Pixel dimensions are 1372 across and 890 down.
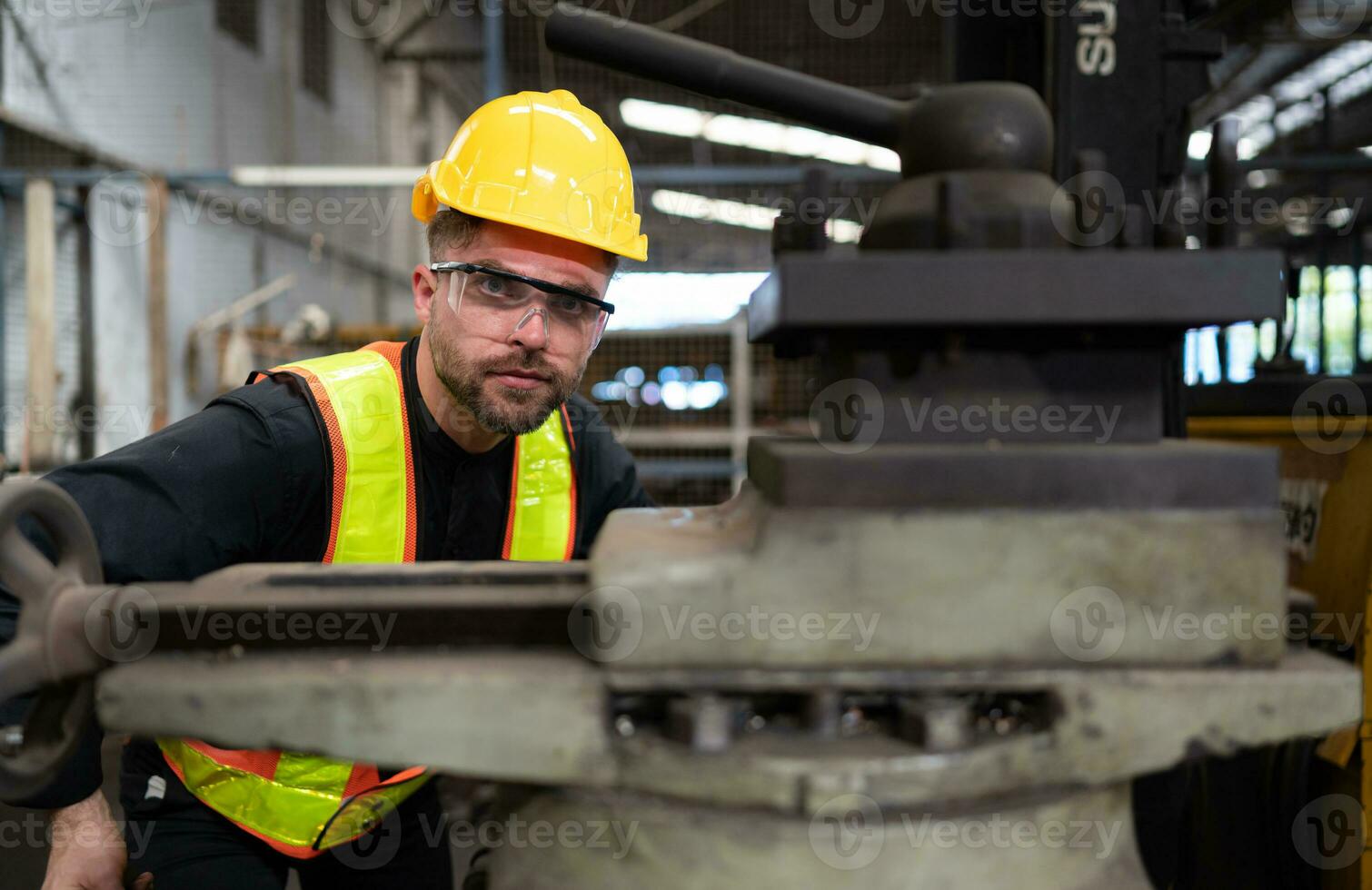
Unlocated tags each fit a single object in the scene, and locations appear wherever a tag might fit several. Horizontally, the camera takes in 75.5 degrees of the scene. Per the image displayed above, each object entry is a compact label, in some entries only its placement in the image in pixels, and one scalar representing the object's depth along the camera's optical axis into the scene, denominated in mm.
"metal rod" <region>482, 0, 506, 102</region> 5402
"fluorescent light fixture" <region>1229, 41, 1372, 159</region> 7832
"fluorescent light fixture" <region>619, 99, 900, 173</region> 9305
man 1445
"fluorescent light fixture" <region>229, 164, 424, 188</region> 5102
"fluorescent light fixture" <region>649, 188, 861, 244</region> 12617
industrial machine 752
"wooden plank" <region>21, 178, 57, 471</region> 4965
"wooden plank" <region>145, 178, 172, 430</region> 5418
